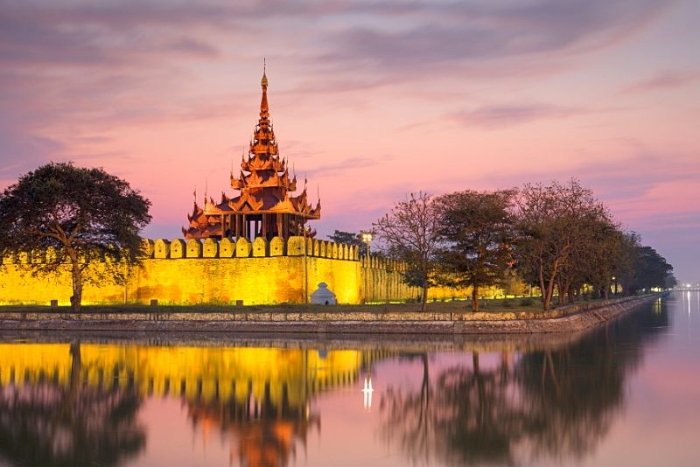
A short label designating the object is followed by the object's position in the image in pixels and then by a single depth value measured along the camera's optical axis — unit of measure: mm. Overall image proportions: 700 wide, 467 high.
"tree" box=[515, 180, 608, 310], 47594
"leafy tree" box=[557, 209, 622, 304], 53688
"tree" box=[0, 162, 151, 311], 49312
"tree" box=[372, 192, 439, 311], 48344
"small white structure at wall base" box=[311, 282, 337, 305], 53053
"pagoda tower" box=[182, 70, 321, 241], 61969
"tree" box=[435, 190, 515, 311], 45906
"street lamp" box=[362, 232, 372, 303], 66012
